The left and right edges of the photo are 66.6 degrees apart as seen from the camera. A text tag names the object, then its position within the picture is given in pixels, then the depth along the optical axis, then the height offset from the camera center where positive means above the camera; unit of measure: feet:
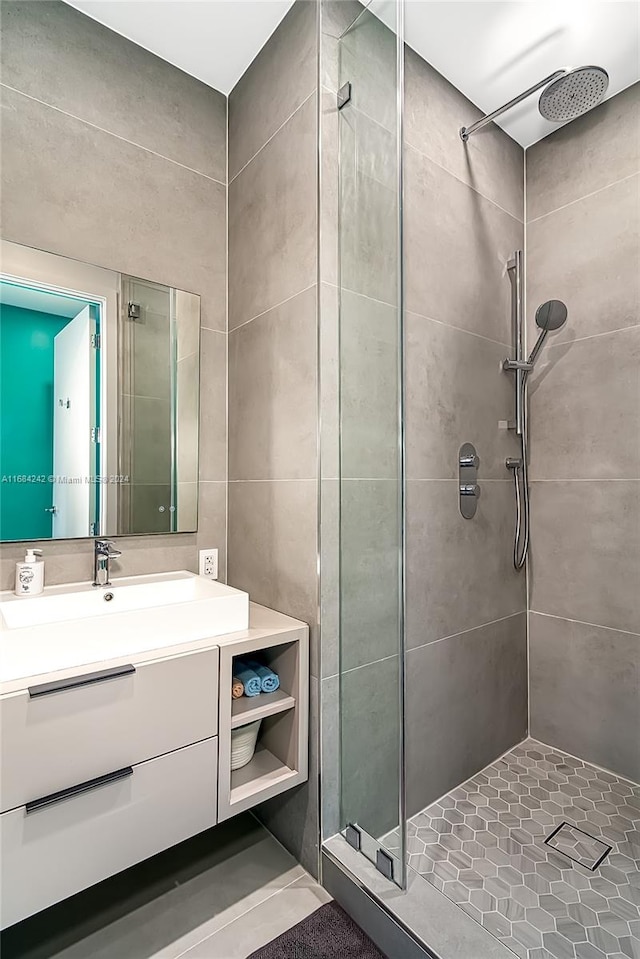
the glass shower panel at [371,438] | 4.02 +0.37
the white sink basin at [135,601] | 4.15 -1.12
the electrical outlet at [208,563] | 5.76 -0.99
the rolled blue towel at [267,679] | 4.68 -1.92
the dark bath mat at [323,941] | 3.75 -3.66
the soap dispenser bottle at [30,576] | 4.35 -0.86
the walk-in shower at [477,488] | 4.07 -0.11
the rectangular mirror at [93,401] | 4.52 +0.81
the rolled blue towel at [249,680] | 4.61 -1.92
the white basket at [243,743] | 4.52 -2.48
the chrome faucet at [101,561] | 4.84 -0.81
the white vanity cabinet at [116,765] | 3.14 -2.06
